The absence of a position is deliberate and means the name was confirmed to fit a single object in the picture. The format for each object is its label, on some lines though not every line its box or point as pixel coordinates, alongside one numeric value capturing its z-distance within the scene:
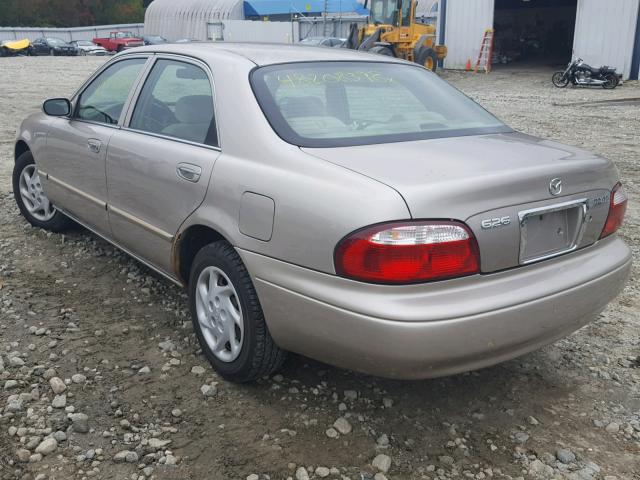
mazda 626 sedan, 2.43
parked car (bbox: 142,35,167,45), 41.69
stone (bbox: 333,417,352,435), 2.87
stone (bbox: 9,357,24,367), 3.35
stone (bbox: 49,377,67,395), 3.12
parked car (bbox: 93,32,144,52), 45.69
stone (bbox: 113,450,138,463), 2.66
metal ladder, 26.16
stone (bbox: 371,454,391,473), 2.63
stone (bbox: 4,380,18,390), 3.15
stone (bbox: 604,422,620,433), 2.89
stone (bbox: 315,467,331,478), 2.59
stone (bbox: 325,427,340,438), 2.83
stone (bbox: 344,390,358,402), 3.11
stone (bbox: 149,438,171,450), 2.74
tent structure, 51.22
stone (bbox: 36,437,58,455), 2.70
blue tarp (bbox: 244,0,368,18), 51.41
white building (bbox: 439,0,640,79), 22.75
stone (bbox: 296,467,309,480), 2.57
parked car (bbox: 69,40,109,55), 43.84
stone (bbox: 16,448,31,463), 2.65
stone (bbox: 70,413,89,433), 2.84
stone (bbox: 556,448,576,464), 2.69
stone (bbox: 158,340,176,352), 3.57
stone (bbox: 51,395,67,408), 3.01
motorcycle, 20.19
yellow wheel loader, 23.70
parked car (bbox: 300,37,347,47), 29.12
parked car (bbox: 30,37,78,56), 42.66
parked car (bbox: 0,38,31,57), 40.75
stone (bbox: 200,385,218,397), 3.14
